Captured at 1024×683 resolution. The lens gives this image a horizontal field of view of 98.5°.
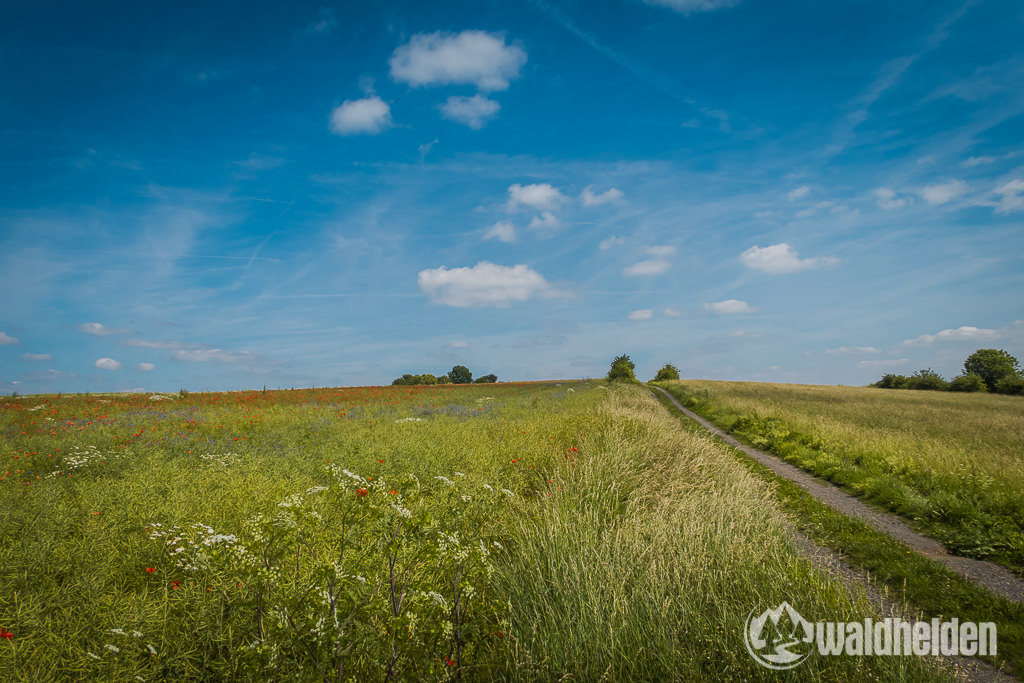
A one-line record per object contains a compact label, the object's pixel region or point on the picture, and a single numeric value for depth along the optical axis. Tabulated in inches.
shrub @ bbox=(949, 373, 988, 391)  2085.4
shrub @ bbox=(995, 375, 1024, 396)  1913.1
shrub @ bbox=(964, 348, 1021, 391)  2161.7
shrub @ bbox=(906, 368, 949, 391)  2290.8
